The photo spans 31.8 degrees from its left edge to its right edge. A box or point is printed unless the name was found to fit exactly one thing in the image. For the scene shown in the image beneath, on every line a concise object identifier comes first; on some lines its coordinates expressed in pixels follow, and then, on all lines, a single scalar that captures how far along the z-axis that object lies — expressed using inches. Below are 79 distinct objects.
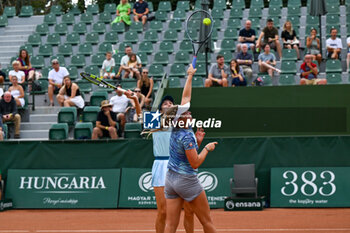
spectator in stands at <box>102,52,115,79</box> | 714.2
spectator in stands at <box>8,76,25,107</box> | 679.7
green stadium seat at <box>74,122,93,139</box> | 619.8
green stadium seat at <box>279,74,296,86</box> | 653.3
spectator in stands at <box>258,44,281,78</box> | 665.3
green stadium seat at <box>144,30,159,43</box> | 820.1
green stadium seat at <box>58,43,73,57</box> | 824.9
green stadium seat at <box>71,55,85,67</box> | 792.9
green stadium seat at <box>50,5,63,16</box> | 965.2
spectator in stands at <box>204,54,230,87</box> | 633.6
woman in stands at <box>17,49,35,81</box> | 731.4
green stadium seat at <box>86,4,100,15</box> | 949.8
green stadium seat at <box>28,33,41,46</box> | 865.0
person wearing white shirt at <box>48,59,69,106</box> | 695.1
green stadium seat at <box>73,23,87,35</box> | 880.3
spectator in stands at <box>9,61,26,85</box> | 713.6
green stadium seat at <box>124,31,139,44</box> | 828.6
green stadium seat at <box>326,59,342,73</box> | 661.9
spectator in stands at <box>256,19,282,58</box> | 713.0
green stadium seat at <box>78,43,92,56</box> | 818.2
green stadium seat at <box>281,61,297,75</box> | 678.3
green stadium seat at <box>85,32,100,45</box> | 846.8
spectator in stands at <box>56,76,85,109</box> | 664.7
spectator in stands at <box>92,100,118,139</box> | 595.8
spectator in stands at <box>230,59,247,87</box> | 635.5
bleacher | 704.4
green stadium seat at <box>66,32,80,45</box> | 848.9
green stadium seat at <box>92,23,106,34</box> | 875.4
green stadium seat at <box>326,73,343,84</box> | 635.5
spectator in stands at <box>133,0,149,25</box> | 872.9
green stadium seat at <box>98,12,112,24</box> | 911.2
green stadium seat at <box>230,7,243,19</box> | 849.0
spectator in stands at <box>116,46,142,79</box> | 696.4
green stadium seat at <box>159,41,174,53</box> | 788.0
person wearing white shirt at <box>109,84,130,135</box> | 627.0
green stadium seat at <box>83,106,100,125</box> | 644.1
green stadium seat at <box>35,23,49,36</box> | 895.1
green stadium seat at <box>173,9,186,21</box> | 858.1
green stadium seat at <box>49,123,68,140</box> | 628.7
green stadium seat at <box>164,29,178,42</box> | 813.9
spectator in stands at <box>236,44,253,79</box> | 663.8
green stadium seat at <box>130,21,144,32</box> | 849.5
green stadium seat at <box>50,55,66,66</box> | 794.2
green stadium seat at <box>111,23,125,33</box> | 861.8
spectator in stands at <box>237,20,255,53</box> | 724.7
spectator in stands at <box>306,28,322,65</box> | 689.6
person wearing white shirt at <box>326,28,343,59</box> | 687.7
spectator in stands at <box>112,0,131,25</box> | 875.1
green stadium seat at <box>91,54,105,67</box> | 781.4
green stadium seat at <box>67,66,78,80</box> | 761.6
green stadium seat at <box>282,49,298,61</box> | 700.0
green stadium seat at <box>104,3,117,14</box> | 941.3
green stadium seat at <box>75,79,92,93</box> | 720.3
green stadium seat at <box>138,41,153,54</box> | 791.1
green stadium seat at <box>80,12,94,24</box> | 911.3
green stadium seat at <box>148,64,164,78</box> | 727.5
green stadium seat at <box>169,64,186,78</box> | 724.0
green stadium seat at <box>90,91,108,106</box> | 666.8
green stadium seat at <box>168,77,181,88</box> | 681.0
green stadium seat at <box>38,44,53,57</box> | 831.7
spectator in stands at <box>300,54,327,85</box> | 631.2
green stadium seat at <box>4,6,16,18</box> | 983.0
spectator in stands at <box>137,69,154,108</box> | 633.6
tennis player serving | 260.8
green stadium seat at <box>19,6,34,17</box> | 971.9
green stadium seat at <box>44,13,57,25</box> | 926.1
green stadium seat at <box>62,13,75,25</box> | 916.5
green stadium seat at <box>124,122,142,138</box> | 607.8
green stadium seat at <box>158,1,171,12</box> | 905.5
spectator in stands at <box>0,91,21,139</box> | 637.9
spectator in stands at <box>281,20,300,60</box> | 721.1
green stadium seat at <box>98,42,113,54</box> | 812.0
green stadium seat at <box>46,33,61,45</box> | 856.3
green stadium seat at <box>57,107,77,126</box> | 652.1
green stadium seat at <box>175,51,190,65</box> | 750.5
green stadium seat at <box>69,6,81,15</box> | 962.7
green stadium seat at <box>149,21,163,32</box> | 844.6
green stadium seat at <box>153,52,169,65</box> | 761.0
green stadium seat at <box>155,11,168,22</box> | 881.3
